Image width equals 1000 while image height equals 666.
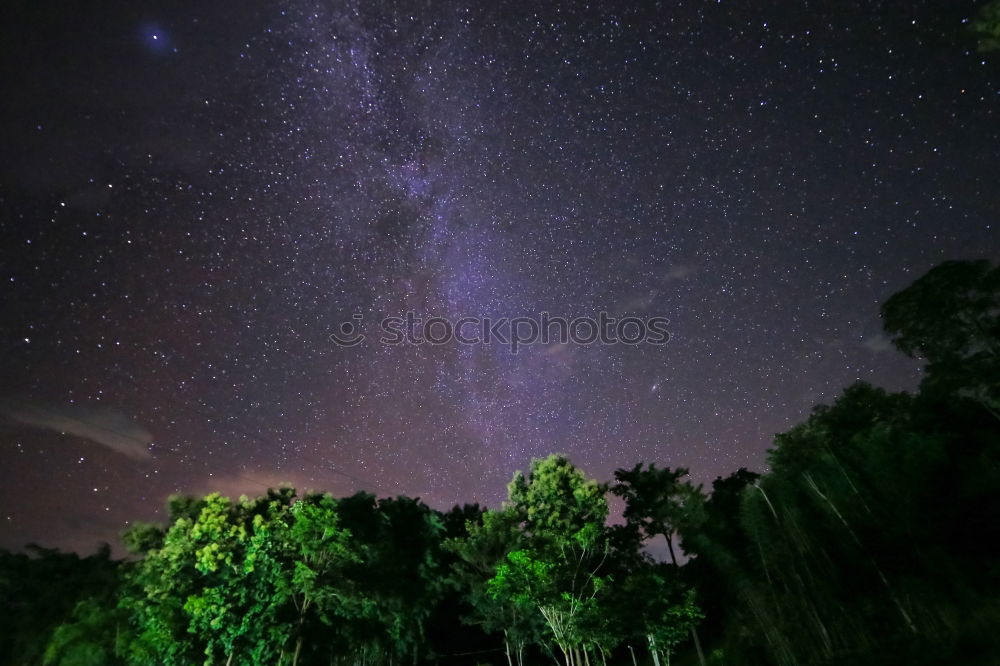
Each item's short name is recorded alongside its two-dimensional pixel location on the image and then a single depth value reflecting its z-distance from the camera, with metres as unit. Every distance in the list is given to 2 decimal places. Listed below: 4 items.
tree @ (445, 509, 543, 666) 21.22
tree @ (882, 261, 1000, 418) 22.66
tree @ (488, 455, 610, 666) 14.16
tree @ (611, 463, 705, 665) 26.55
